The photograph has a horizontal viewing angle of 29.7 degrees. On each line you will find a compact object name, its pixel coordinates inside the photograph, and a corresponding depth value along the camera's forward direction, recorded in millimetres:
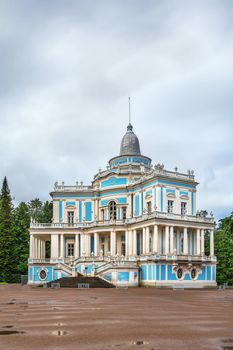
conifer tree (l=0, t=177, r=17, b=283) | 59897
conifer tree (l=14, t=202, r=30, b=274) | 63175
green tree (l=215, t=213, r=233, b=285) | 56156
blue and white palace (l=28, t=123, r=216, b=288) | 44594
